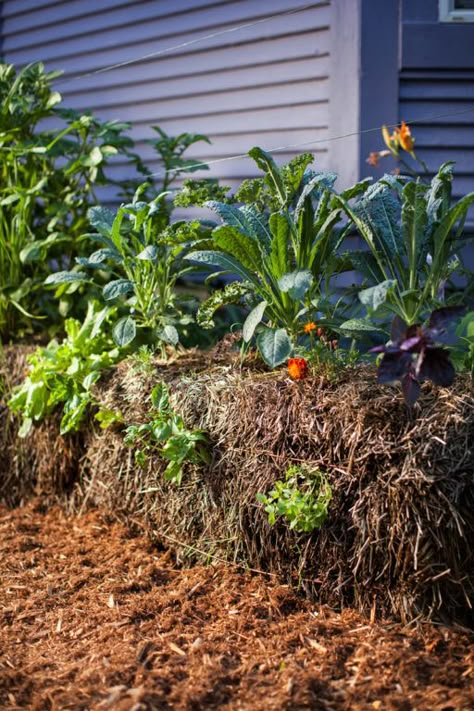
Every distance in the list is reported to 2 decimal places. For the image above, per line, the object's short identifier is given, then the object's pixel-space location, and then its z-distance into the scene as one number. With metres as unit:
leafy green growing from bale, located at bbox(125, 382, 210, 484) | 2.27
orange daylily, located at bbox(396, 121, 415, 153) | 2.62
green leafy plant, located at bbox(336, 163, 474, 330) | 2.15
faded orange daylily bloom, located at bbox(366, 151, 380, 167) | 2.83
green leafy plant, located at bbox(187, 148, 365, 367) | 2.26
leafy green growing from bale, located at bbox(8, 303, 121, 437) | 2.68
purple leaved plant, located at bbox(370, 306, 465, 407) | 1.84
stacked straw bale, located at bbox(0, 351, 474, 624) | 1.90
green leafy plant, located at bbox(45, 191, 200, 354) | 2.62
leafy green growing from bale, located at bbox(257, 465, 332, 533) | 1.98
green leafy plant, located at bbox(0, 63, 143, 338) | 3.21
